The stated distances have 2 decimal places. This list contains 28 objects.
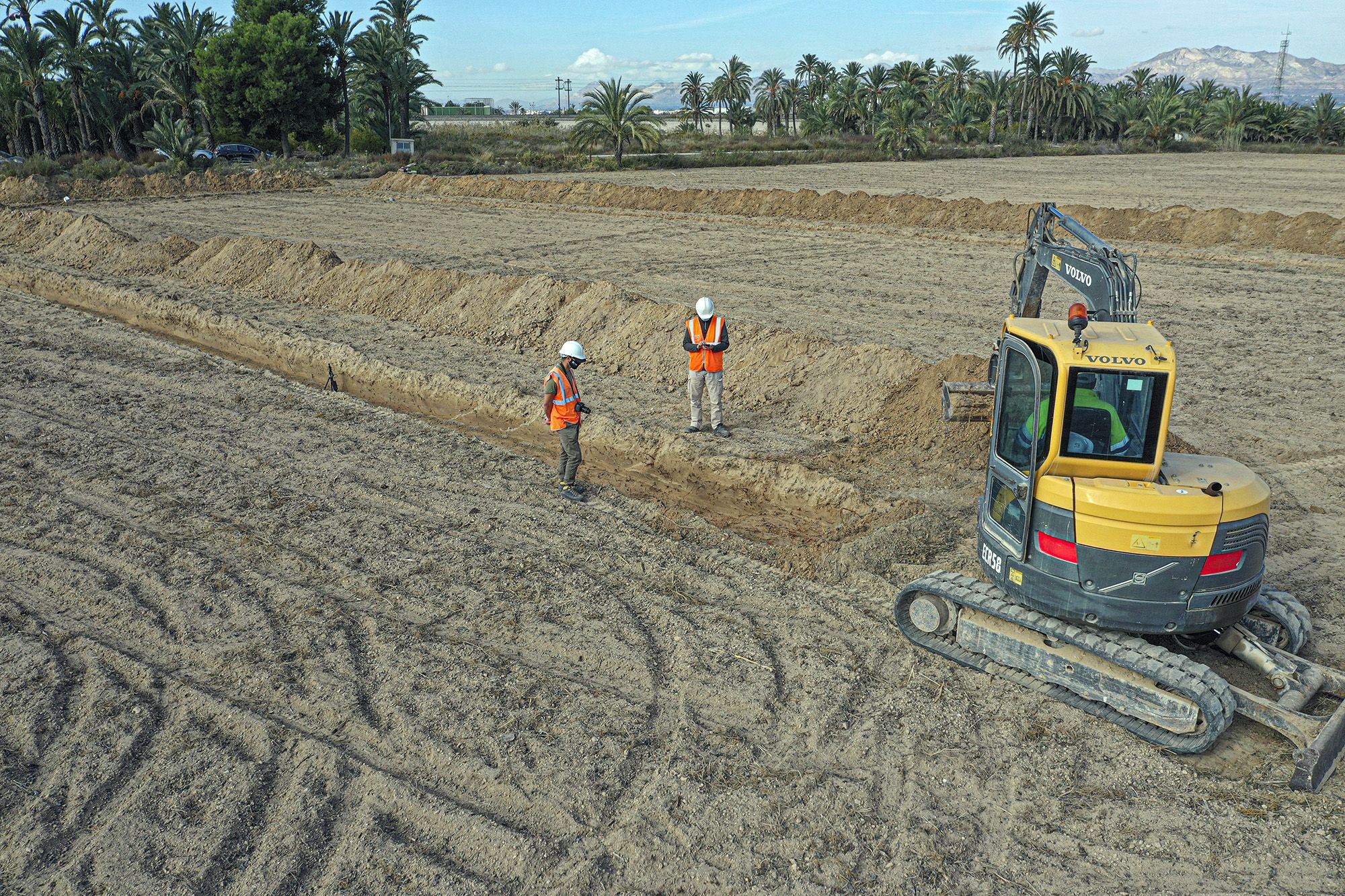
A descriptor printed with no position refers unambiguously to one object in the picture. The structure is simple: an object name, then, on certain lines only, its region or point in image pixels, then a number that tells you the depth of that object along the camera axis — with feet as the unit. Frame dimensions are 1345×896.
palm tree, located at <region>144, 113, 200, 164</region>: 152.05
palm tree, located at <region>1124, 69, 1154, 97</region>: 288.92
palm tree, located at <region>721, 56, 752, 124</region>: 315.78
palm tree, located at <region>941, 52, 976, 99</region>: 295.48
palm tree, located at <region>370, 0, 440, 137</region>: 198.80
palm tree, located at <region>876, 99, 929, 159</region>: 186.39
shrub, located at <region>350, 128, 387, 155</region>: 214.07
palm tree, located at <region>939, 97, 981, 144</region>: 234.17
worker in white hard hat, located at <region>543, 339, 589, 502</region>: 33.24
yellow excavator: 20.04
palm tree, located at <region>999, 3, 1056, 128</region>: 262.26
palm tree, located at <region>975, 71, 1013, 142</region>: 261.03
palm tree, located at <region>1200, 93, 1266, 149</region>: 225.15
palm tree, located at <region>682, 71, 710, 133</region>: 325.83
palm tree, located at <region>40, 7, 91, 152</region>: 158.92
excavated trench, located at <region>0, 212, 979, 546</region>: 35.60
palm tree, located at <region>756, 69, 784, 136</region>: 305.73
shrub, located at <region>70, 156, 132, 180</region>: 139.23
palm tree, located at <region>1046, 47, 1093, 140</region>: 248.32
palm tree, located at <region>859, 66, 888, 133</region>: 263.29
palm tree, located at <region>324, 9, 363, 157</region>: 193.88
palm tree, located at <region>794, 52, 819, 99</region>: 333.62
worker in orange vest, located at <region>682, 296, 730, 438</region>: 38.73
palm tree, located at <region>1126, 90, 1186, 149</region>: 224.74
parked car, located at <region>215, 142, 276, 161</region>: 180.96
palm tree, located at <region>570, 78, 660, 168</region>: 163.02
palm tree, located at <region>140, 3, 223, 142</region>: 181.98
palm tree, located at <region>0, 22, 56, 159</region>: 152.56
